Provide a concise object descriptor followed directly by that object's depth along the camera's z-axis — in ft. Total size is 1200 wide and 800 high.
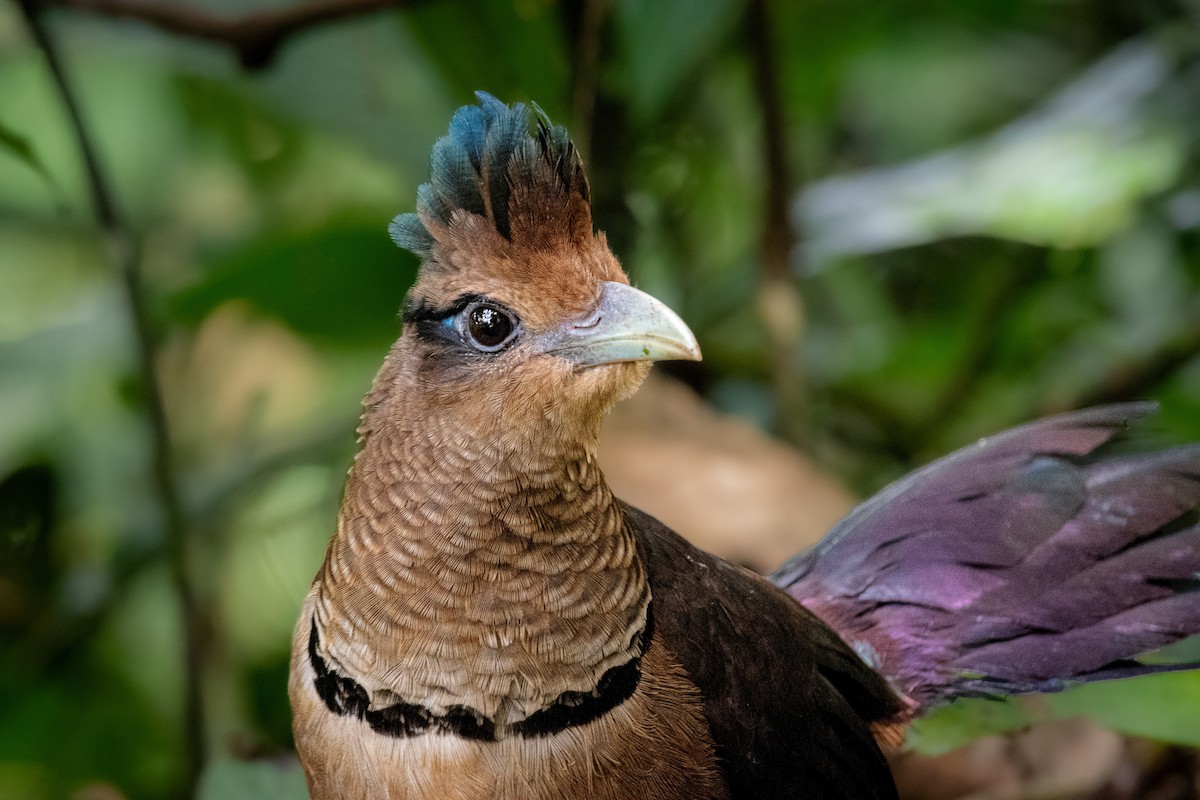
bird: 10.06
